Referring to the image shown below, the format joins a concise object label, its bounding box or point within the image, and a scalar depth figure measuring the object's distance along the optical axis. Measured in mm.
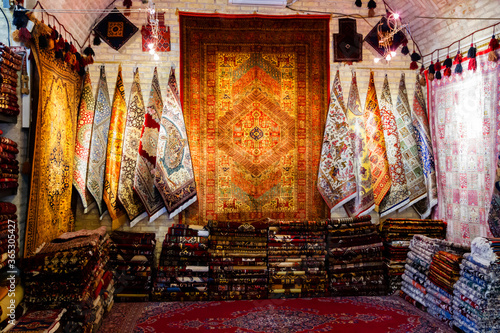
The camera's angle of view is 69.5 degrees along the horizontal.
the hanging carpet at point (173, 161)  4500
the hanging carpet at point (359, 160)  4781
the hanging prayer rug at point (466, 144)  3930
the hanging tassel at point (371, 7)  4781
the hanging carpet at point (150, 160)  4480
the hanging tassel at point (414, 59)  4754
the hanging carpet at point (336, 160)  4762
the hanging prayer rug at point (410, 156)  4863
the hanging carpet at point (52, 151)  3344
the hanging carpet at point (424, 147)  4812
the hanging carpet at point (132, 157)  4512
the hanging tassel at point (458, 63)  4223
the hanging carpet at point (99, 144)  4422
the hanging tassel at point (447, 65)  4351
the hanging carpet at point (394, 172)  4836
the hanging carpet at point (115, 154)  4473
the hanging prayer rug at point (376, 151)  4777
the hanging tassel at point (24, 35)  3072
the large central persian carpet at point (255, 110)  4785
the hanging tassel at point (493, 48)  3650
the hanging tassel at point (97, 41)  4591
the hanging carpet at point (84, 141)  4341
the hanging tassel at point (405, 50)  4865
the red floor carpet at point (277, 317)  3496
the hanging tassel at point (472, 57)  3955
